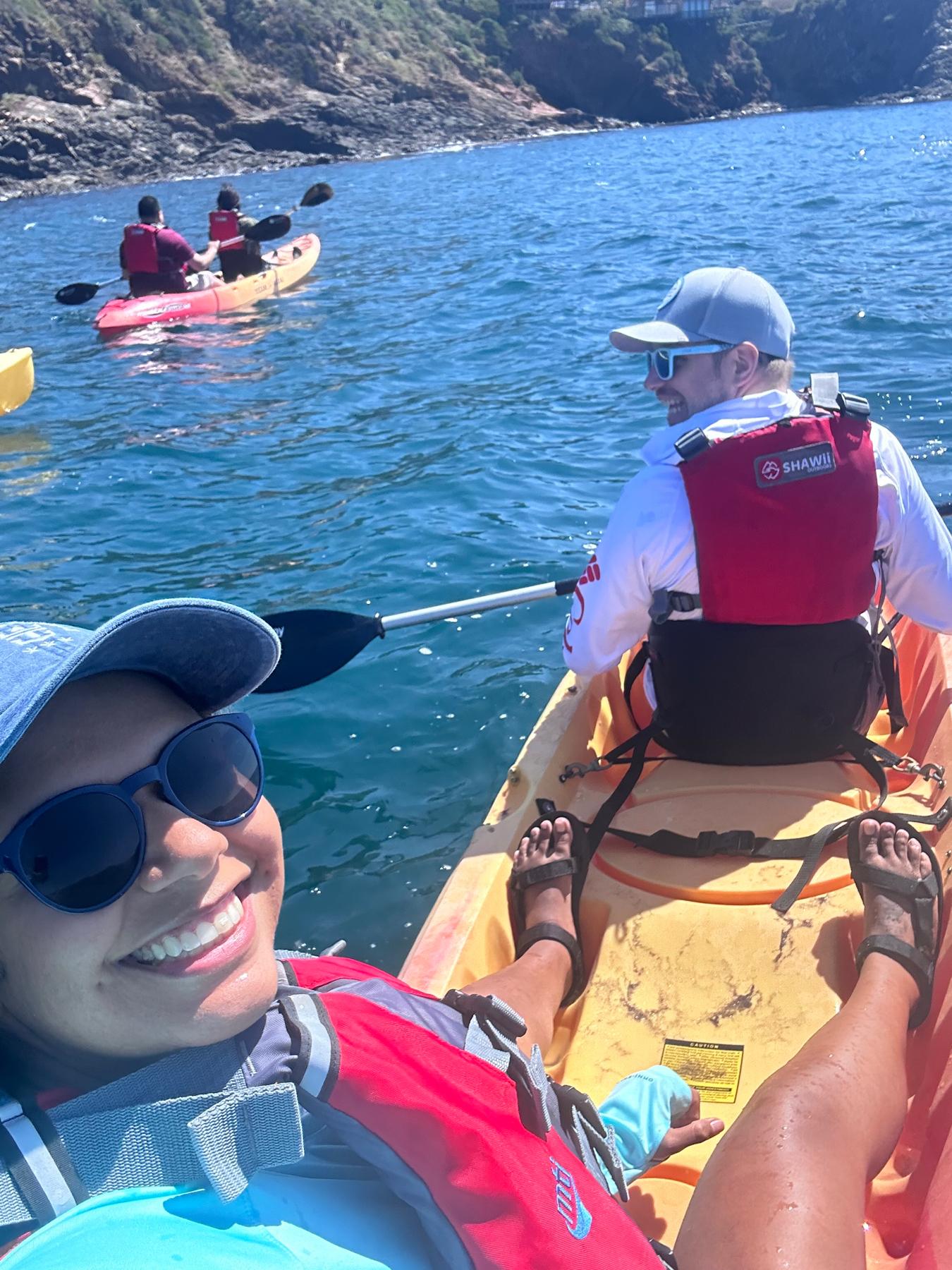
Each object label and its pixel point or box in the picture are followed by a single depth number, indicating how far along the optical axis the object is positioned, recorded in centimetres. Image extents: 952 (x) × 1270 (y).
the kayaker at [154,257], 1216
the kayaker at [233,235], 1305
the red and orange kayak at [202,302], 1175
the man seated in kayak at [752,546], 278
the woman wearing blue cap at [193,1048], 105
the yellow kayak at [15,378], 879
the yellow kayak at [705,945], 222
